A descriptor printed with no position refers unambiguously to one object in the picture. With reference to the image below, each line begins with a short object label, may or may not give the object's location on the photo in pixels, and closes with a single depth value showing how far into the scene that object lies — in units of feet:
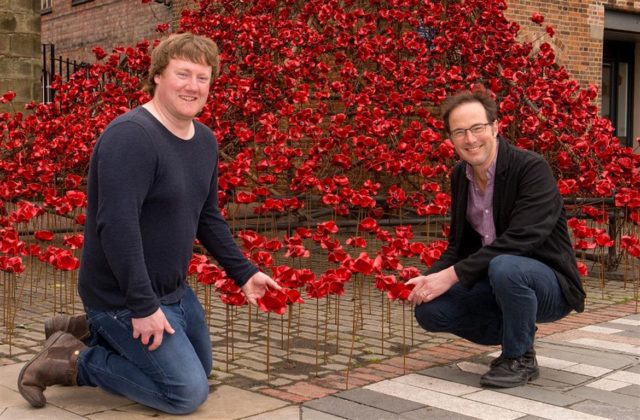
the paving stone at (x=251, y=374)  15.53
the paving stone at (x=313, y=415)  13.08
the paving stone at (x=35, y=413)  12.91
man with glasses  14.51
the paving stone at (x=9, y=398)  13.57
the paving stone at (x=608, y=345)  17.71
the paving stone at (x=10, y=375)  14.67
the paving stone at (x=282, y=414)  13.12
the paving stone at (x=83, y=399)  13.42
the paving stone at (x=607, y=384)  14.85
